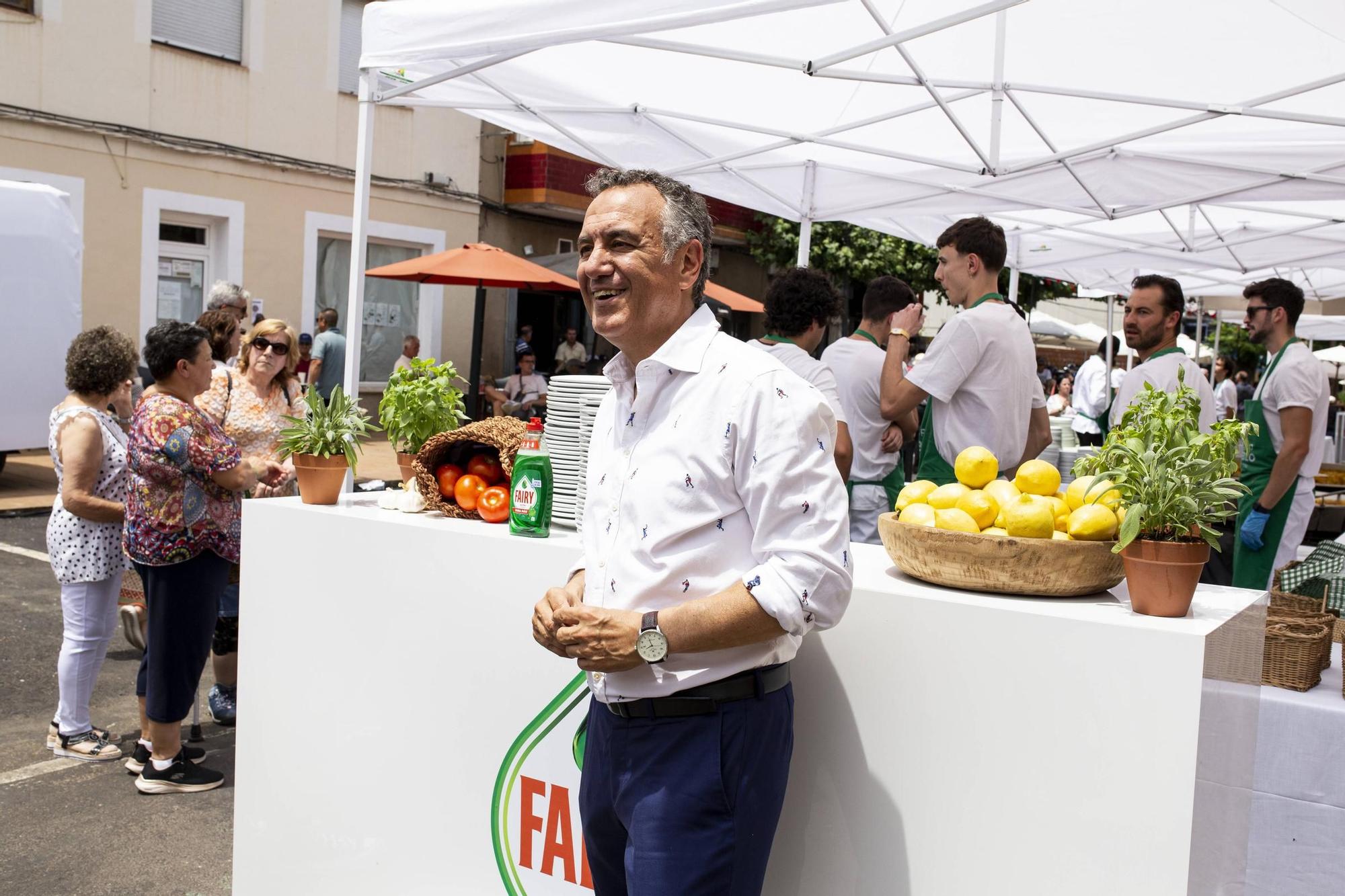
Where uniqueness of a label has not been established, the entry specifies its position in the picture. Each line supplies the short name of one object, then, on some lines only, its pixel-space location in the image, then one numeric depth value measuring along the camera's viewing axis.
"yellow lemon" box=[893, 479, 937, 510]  2.55
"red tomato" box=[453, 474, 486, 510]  3.22
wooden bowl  2.23
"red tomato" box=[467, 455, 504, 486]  3.25
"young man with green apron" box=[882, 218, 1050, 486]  3.93
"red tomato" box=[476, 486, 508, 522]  3.17
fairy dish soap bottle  2.90
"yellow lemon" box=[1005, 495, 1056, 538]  2.27
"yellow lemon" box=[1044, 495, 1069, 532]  2.34
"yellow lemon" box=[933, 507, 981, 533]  2.31
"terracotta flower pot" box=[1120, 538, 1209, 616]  2.13
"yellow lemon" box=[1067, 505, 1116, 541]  2.26
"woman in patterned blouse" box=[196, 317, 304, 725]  5.04
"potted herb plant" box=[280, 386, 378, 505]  3.45
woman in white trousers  4.55
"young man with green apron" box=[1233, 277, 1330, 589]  5.21
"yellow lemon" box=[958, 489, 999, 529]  2.35
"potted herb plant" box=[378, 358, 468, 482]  3.48
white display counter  2.14
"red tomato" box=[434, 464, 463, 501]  3.27
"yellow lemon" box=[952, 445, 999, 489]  2.50
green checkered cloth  3.71
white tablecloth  3.04
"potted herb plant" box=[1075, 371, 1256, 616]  2.14
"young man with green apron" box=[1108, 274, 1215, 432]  4.71
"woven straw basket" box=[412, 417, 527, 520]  3.26
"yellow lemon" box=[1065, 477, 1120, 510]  2.29
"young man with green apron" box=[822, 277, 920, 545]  4.89
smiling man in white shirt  1.96
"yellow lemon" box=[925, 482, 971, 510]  2.42
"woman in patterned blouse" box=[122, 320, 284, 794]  4.16
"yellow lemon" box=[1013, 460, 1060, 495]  2.42
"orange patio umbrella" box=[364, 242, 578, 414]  10.93
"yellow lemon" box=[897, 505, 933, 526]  2.42
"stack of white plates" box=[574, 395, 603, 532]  3.03
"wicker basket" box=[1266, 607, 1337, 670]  3.20
